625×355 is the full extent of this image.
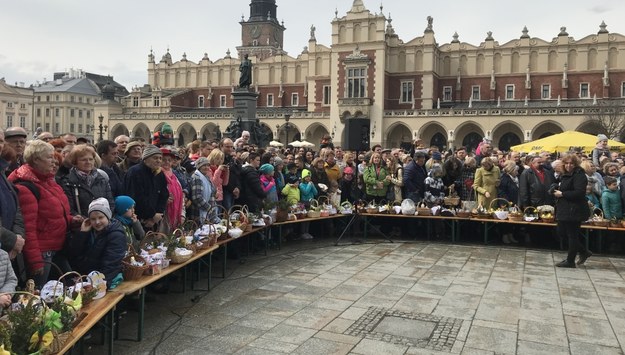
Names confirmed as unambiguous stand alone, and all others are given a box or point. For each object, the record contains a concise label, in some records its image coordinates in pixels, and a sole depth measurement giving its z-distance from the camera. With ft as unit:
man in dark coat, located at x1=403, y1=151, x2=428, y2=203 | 36.27
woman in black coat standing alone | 27.27
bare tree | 117.80
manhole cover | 16.51
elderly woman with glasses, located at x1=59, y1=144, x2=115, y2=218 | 16.90
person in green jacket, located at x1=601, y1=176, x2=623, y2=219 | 31.55
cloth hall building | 142.31
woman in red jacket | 14.60
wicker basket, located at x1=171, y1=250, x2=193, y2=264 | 19.26
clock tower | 270.05
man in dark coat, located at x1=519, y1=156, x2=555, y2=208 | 34.12
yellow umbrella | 48.55
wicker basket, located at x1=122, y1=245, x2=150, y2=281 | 16.63
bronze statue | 74.74
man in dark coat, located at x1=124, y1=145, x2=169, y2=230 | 20.34
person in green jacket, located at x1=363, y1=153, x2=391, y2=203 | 37.65
